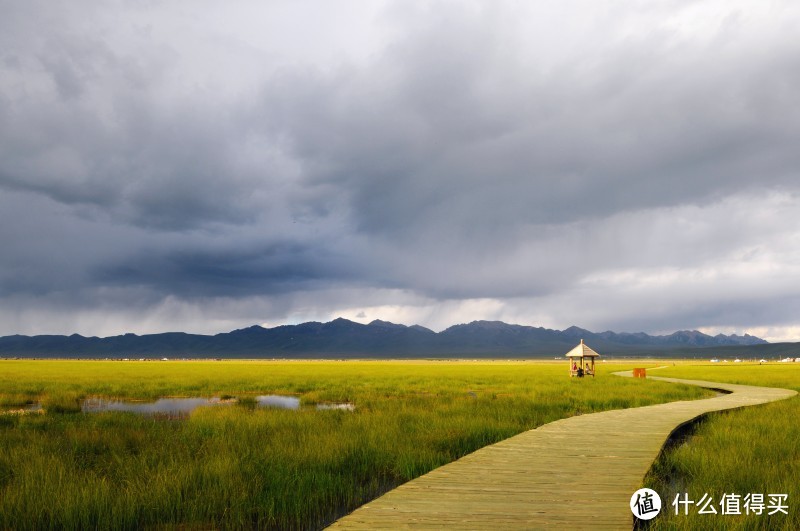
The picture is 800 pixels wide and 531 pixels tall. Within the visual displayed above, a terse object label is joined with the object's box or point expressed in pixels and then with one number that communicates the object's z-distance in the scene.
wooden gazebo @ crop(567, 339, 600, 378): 36.84
